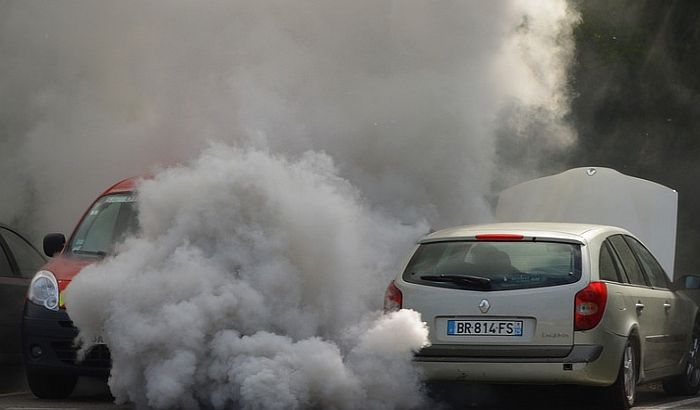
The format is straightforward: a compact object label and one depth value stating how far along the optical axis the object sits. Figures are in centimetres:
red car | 2175
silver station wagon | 1909
